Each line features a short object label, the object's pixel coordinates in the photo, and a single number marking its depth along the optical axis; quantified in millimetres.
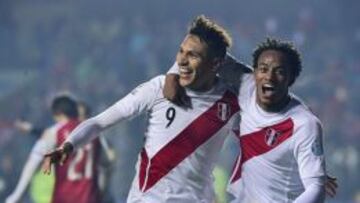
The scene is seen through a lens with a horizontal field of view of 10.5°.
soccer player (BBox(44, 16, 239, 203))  9639
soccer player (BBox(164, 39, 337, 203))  9341
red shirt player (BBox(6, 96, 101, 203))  16144
